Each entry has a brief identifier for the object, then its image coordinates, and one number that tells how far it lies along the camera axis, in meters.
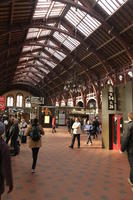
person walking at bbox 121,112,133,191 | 3.14
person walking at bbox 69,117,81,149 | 7.60
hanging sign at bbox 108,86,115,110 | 7.95
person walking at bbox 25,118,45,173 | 4.12
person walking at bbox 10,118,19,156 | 5.70
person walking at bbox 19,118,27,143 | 8.02
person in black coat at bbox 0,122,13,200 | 1.76
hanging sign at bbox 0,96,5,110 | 11.17
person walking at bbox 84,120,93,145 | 8.93
